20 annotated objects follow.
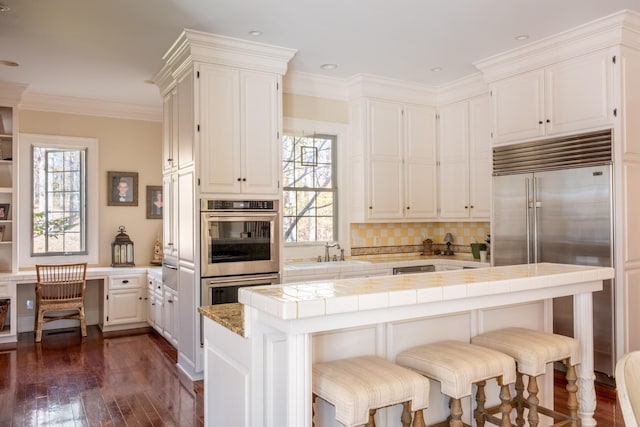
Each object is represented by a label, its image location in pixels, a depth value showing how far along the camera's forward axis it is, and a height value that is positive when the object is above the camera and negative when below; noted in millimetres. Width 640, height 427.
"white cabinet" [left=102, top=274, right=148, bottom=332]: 5707 -983
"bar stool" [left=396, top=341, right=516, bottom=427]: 1935 -620
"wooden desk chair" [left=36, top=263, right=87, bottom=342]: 5246 -806
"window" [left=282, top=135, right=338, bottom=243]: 5293 +345
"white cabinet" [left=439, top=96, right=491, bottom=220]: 5105 +645
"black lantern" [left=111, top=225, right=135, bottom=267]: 6027 -385
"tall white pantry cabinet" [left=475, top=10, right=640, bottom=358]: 3670 +907
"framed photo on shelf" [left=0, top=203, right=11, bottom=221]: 5457 +117
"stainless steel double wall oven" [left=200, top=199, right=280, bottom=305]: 3990 -227
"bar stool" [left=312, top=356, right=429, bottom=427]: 1706 -625
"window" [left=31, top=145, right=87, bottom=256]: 5859 +247
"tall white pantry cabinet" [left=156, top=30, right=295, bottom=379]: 3971 +737
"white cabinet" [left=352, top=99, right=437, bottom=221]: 5242 +647
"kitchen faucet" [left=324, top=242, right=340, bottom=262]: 5324 -314
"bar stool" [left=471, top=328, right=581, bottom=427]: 2207 -645
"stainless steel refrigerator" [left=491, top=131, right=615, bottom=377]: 3727 +52
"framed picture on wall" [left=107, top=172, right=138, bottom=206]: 6164 +410
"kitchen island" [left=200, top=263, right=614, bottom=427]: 1722 -488
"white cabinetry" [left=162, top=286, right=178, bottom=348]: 4598 -939
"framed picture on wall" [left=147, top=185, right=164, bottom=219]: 6410 +243
